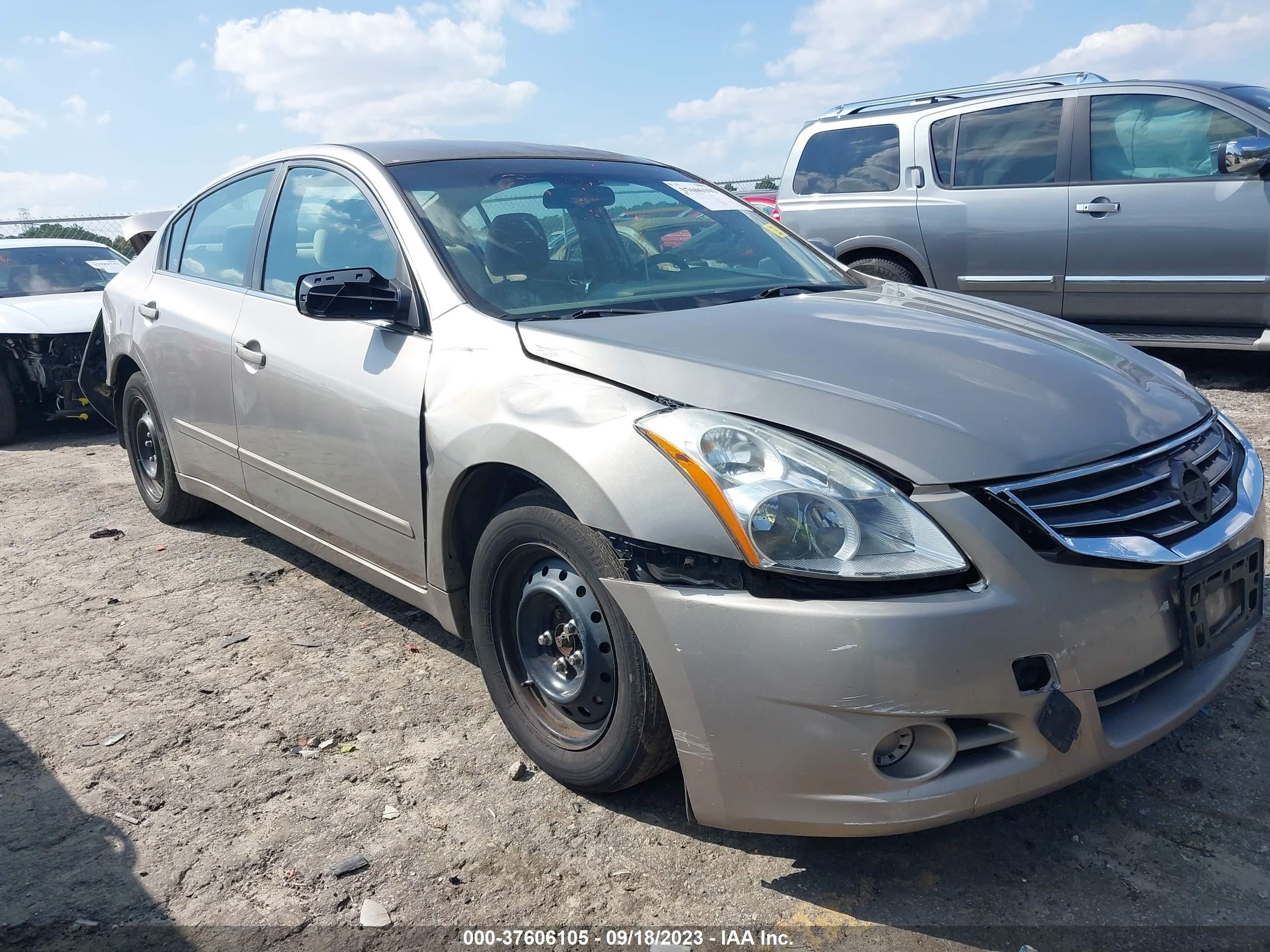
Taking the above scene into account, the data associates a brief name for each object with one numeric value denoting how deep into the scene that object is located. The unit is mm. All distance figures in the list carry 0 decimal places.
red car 8745
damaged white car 7523
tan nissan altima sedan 2070
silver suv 6422
